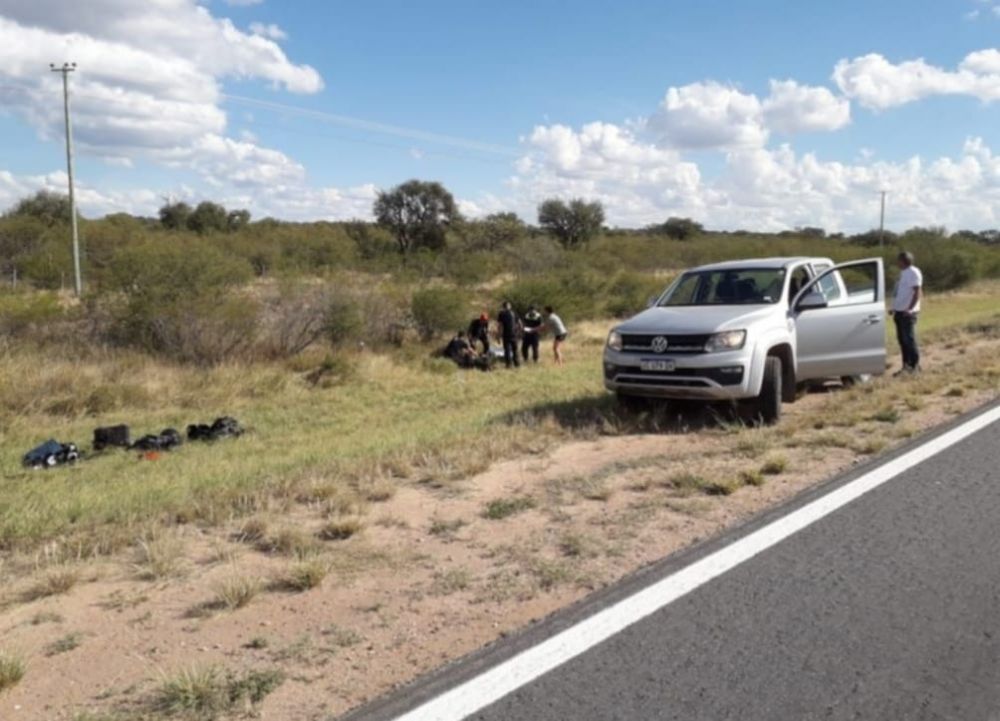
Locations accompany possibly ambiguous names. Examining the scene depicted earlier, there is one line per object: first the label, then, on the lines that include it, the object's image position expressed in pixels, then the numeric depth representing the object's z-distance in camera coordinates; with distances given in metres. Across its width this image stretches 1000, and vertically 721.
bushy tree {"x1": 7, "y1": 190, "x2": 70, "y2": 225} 51.78
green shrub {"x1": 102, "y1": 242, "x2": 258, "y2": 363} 21.19
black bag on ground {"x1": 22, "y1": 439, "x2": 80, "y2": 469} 11.95
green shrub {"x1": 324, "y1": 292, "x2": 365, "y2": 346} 23.89
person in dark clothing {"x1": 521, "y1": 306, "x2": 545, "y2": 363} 22.81
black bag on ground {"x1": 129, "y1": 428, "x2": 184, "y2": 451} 12.73
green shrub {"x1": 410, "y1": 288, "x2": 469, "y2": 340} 26.41
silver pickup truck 8.62
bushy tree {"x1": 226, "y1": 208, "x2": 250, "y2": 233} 64.00
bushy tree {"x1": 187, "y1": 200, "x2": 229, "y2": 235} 62.62
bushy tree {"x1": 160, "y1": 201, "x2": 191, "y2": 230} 62.94
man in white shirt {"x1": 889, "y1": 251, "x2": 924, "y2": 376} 12.11
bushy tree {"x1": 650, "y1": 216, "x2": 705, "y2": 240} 85.46
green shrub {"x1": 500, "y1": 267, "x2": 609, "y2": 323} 30.64
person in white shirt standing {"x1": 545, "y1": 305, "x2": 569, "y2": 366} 22.66
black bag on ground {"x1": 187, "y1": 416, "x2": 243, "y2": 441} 13.48
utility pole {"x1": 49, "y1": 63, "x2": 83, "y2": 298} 30.05
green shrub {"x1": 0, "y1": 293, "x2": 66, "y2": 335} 20.02
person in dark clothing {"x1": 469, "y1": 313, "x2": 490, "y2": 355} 22.50
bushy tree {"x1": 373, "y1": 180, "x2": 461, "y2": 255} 68.25
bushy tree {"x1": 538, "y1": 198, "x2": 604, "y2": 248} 75.19
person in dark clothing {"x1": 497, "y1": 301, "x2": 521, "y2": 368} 21.48
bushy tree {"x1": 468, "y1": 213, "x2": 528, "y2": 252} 57.09
